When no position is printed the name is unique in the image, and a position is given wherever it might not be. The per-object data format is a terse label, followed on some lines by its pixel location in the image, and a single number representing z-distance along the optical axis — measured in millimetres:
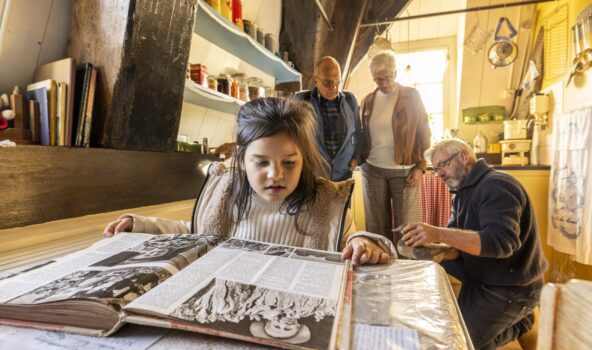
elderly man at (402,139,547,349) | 1158
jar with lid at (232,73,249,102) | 2053
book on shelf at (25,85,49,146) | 1004
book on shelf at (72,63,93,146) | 1101
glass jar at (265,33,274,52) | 2397
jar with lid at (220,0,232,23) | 1791
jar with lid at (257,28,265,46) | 2262
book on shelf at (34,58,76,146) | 1056
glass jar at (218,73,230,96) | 1892
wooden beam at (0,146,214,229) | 940
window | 5391
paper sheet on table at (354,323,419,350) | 368
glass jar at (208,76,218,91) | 1805
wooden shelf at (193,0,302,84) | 1663
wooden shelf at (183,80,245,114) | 1618
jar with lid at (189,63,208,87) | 1693
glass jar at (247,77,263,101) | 2201
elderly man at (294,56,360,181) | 1964
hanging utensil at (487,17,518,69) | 3693
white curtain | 2418
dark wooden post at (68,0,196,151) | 1159
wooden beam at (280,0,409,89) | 2951
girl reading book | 922
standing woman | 2047
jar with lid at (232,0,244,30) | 1979
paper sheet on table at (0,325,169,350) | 373
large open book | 389
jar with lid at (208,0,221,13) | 1702
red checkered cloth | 2787
